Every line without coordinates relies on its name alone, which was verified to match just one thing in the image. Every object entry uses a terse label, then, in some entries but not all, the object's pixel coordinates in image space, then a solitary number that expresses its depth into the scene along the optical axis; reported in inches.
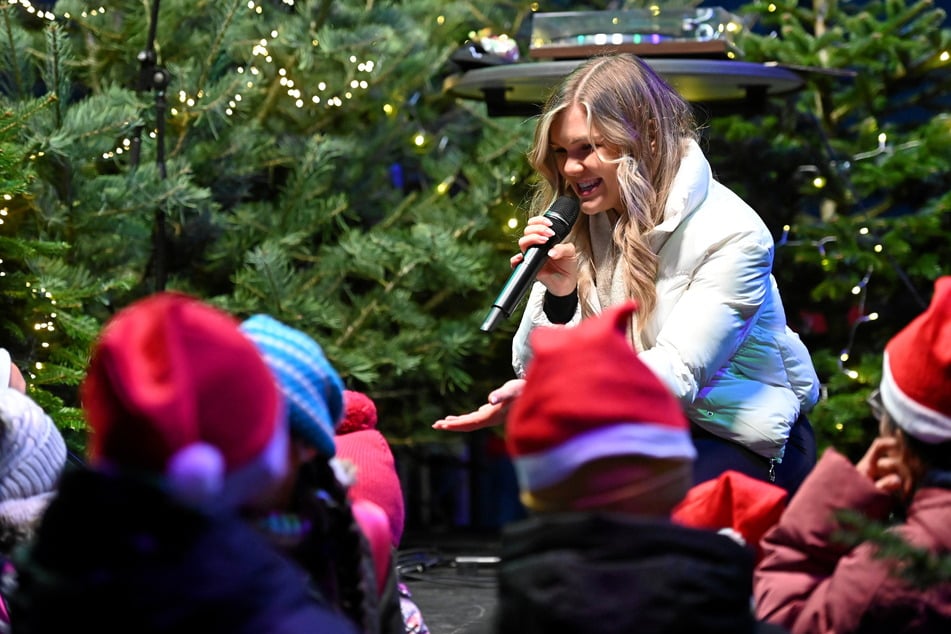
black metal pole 277.1
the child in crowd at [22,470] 127.8
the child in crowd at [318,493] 112.8
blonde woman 167.4
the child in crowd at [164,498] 88.9
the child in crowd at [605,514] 96.7
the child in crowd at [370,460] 183.9
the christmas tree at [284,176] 267.7
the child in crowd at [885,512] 111.3
